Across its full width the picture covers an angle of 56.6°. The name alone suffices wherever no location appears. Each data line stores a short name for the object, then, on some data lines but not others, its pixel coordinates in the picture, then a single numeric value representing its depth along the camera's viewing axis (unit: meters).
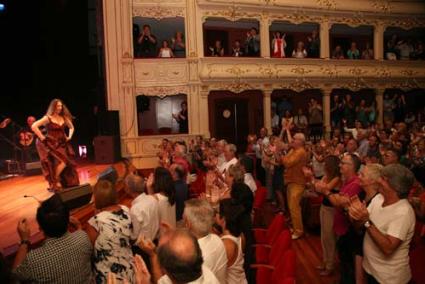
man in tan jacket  5.45
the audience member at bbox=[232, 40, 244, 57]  12.77
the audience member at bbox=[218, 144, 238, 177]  5.79
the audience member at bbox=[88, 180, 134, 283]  2.71
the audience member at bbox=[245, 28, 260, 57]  13.08
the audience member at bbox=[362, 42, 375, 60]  14.37
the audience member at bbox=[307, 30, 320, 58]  13.91
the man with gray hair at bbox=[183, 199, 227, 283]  2.33
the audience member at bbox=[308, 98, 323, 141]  13.32
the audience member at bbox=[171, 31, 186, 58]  12.24
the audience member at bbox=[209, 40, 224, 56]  12.58
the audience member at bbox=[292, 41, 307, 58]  13.37
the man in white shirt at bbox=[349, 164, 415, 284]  2.47
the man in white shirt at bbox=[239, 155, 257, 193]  5.16
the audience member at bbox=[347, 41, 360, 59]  14.23
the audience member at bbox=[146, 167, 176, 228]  3.70
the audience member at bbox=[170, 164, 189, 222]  4.52
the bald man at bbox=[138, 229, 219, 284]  1.78
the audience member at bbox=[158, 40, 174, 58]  11.91
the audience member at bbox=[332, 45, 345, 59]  13.96
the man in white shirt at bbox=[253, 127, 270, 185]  8.78
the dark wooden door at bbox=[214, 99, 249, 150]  13.59
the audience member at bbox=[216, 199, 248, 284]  2.65
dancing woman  6.54
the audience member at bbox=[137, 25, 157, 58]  11.84
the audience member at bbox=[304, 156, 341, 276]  4.01
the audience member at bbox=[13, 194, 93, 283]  2.13
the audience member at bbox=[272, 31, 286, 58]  13.12
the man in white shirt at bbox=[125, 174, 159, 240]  3.27
